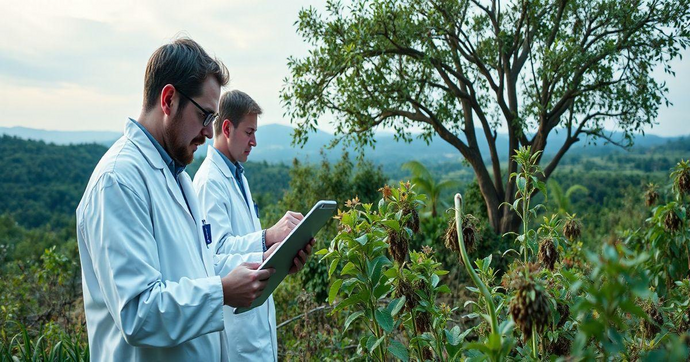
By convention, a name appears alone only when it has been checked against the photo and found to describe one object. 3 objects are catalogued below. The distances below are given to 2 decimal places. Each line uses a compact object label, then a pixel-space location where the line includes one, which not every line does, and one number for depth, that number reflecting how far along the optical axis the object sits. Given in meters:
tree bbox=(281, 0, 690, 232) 9.16
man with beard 1.41
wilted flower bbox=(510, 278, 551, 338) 1.04
